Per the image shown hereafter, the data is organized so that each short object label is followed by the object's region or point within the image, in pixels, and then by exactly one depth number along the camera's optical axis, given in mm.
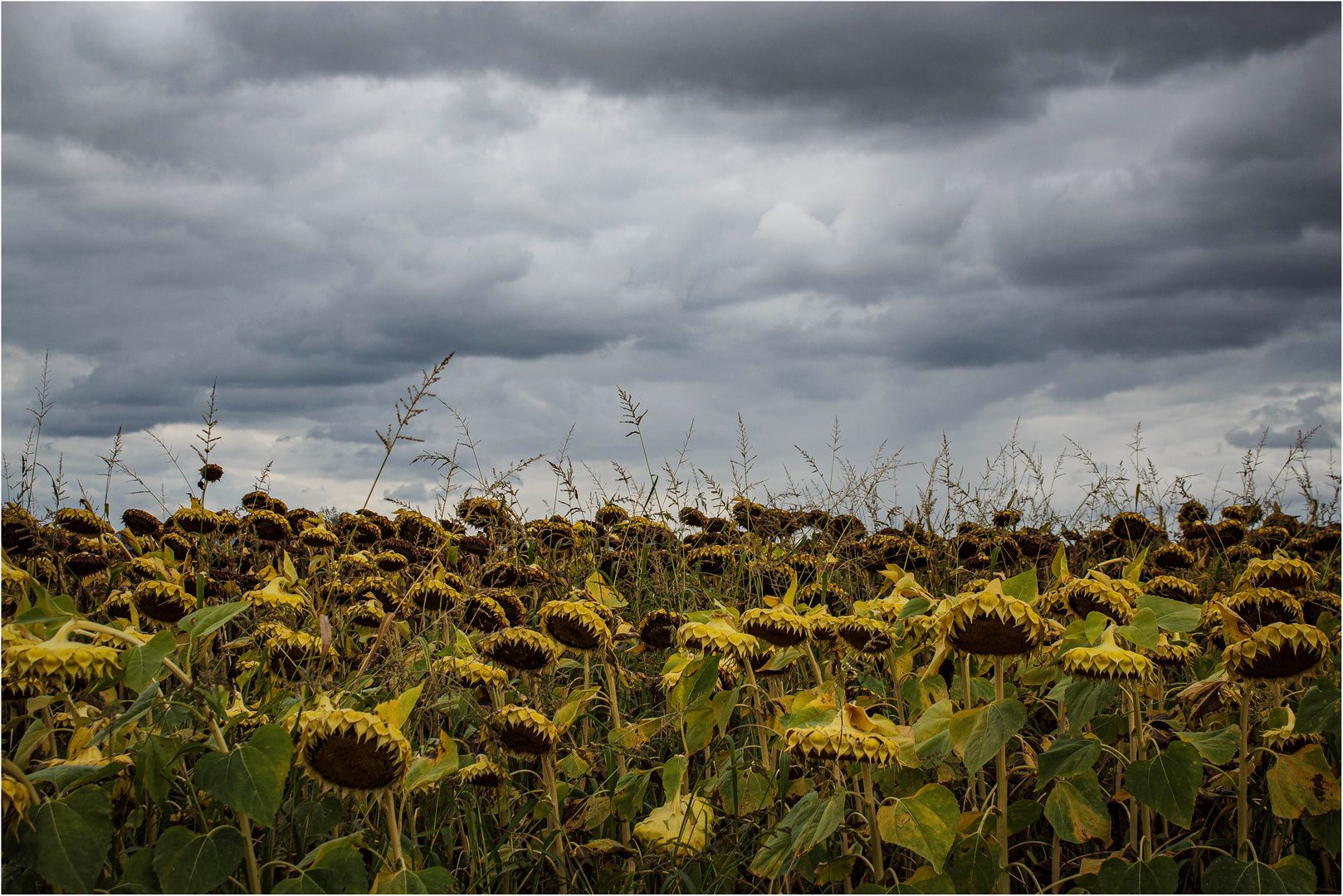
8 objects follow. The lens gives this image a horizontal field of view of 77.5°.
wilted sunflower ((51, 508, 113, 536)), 3385
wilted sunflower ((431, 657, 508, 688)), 2084
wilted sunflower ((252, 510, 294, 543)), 4059
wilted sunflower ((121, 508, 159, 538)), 4102
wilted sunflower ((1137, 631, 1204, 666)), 1996
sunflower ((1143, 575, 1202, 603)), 2840
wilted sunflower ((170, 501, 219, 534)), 3947
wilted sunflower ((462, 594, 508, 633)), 2453
